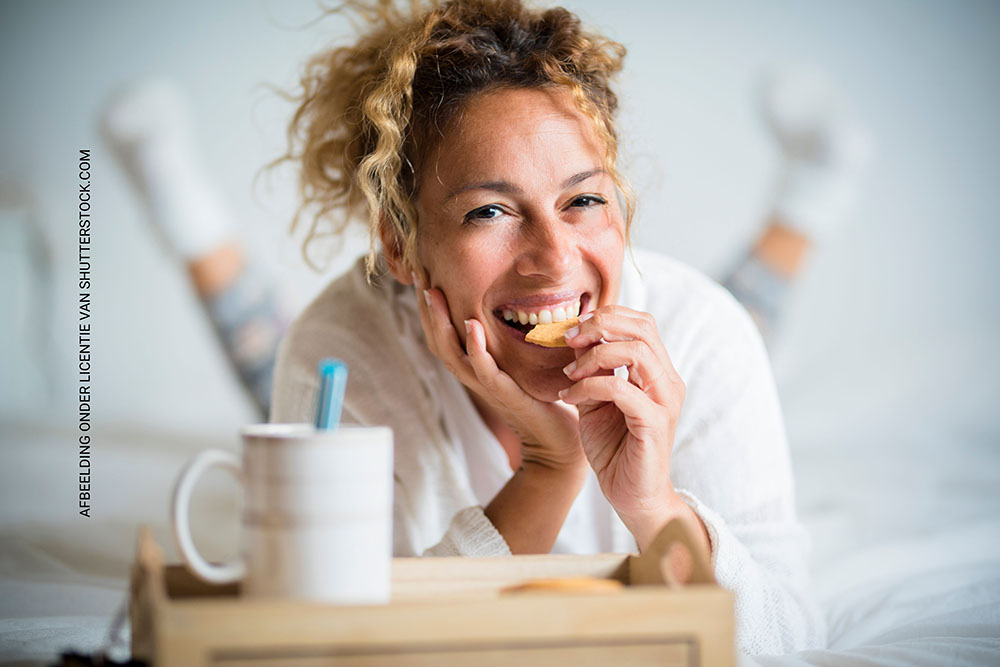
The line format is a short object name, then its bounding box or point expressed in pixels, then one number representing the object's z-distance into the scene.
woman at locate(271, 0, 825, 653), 1.20
